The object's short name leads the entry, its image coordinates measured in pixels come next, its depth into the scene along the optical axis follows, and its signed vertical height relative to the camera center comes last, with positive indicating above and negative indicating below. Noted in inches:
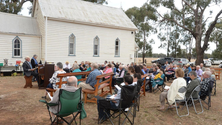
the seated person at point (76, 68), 288.0 -18.6
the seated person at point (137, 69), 289.1 -18.8
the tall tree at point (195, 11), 780.6 +266.9
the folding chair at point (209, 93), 212.5 -45.5
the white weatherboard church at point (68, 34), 583.2 +97.1
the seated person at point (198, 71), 354.6 -25.9
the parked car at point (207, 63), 1257.8 -28.0
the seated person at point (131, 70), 247.1 -18.5
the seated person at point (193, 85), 200.1 -31.9
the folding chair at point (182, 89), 184.1 -35.0
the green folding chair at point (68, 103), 128.6 -36.6
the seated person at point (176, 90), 188.2 -36.4
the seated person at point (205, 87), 216.7 -37.7
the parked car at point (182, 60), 1212.8 -6.6
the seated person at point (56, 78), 216.8 -27.5
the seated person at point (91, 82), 218.7 -32.6
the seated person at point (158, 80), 294.8 -38.8
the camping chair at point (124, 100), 147.5 -38.2
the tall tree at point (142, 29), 1160.2 +255.6
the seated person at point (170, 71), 424.5 -32.6
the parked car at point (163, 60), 1224.8 -7.8
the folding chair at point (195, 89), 192.2 -36.5
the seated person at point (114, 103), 150.0 -41.7
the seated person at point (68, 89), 133.6 -26.7
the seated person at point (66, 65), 425.4 -20.9
